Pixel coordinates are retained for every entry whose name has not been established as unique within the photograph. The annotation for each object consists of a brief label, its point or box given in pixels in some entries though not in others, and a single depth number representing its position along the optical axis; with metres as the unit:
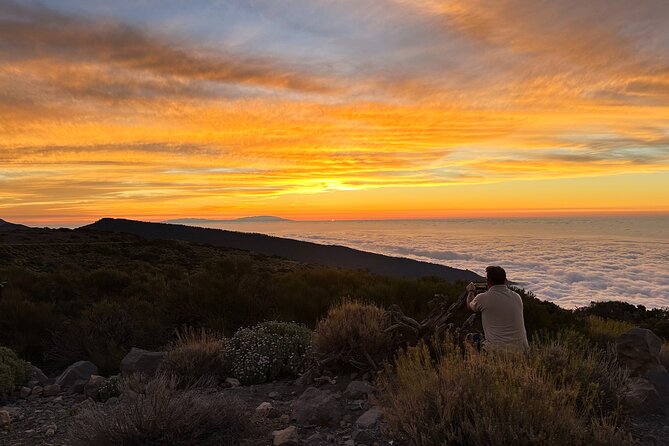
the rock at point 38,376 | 8.12
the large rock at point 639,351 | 7.42
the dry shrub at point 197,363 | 7.46
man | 6.24
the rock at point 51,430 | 5.70
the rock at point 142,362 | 7.76
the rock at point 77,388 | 7.58
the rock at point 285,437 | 4.87
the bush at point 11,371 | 7.32
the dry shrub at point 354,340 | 7.27
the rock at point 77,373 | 7.84
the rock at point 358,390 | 6.12
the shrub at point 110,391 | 7.12
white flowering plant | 7.68
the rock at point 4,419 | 6.03
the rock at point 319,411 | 5.43
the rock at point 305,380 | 7.21
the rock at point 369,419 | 5.03
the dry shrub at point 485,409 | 3.64
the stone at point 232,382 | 7.56
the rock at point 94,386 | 7.27
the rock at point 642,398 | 5.68
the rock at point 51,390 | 7.47
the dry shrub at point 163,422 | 4.54
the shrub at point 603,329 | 10.61
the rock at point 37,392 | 7.41
